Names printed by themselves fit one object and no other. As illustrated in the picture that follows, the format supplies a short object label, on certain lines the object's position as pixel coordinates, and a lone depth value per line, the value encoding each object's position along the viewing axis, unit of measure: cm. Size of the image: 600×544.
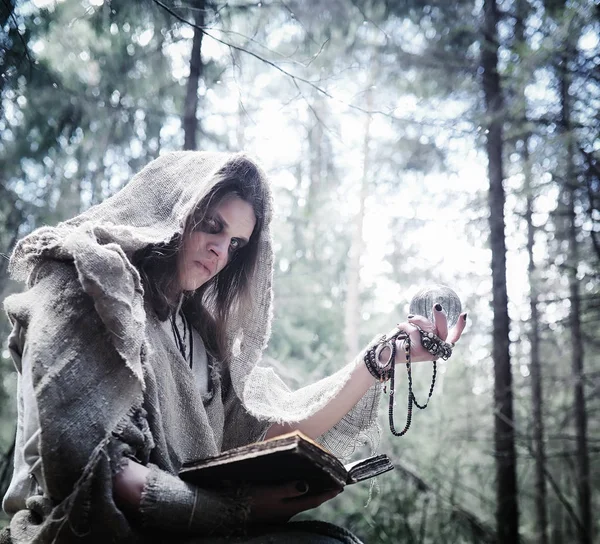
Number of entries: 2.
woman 112
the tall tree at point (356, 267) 685
